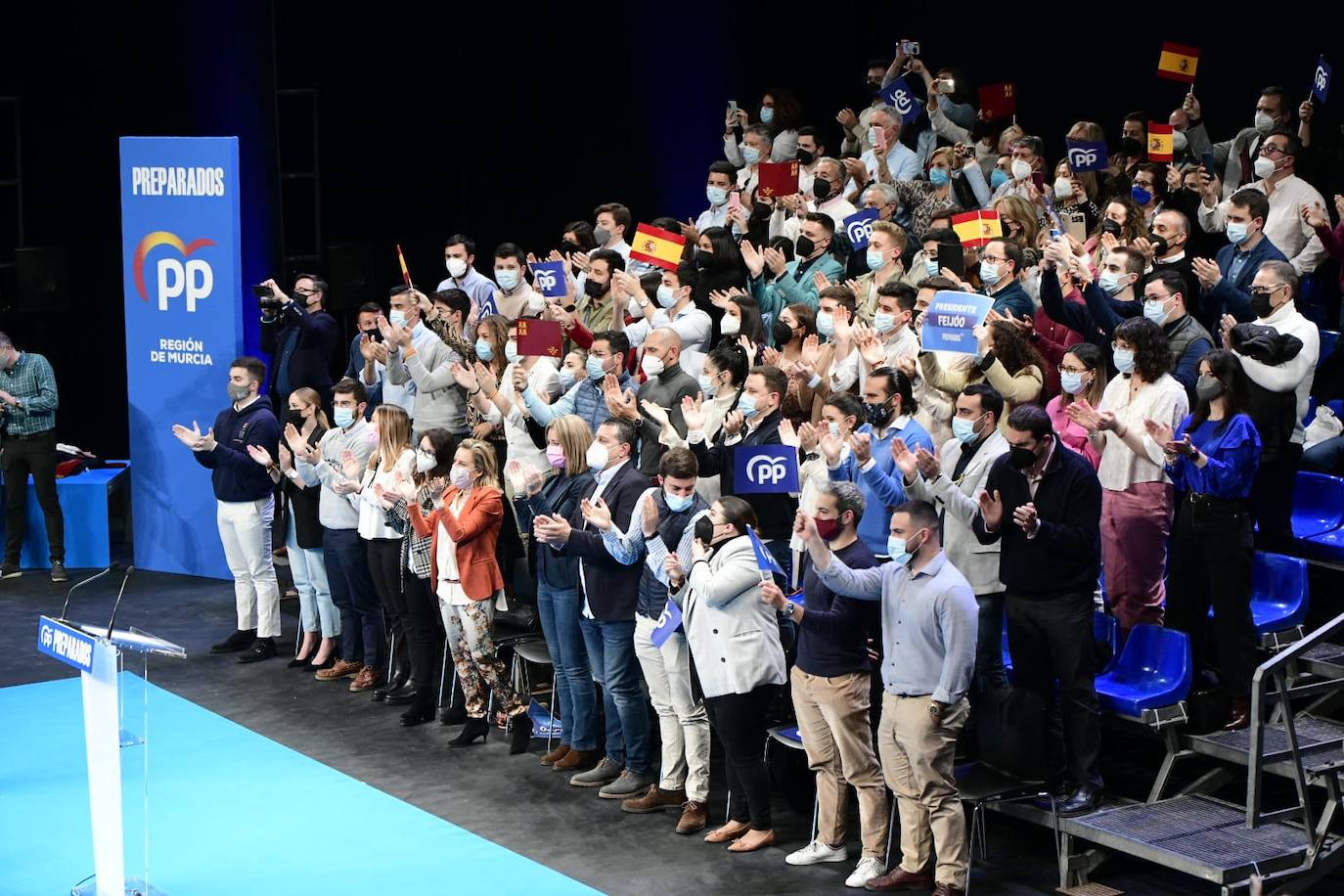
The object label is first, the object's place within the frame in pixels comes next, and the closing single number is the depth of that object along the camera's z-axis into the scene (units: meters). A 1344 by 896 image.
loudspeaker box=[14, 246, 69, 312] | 15.65
